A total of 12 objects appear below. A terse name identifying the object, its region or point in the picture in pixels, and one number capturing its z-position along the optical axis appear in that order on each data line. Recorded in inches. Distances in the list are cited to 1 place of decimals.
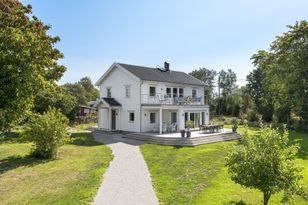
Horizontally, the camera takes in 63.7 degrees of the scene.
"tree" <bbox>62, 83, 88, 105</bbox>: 2831.4
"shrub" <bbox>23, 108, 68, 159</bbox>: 567.5
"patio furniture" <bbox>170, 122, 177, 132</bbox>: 1035.2
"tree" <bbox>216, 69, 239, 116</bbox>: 3204.5
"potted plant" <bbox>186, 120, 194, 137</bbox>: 819.4
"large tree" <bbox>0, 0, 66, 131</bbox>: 318.7
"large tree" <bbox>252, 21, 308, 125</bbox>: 1077.1
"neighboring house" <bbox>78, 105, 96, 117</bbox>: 2136.9
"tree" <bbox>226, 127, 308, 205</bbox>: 254.7
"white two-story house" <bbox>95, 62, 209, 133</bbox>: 1032.2
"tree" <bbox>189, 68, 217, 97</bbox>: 3132.4
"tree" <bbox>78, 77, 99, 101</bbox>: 3338.6
